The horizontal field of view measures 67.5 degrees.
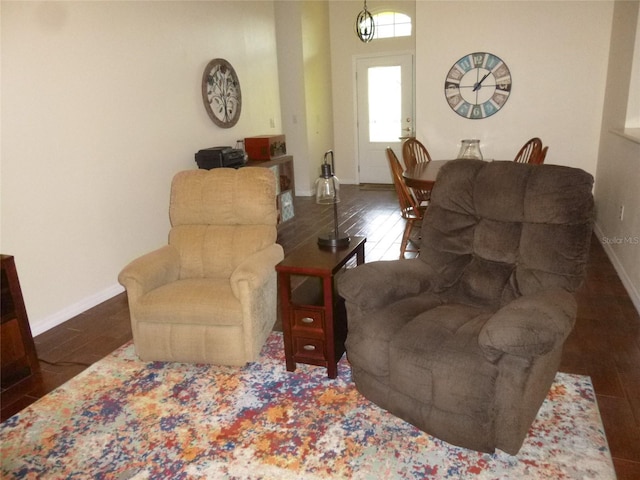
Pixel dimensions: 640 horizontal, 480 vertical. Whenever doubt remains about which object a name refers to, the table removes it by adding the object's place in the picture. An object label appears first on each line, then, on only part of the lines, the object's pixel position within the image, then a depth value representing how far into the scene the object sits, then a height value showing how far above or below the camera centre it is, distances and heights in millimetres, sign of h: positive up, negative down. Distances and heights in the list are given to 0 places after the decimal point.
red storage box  5168 -386
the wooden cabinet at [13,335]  2420 -1056
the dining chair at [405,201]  3746 -755
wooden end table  2289 -980
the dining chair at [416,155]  4395 -522
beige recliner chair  2447 -863
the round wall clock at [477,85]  4977 +141
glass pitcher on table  4035 -415
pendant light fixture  4520 +694
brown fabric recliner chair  1714 -815
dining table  3564 -558
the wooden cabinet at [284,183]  5289 -833
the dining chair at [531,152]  4105 -484
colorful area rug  1815 -1323
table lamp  2504 -434
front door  7172 -61
